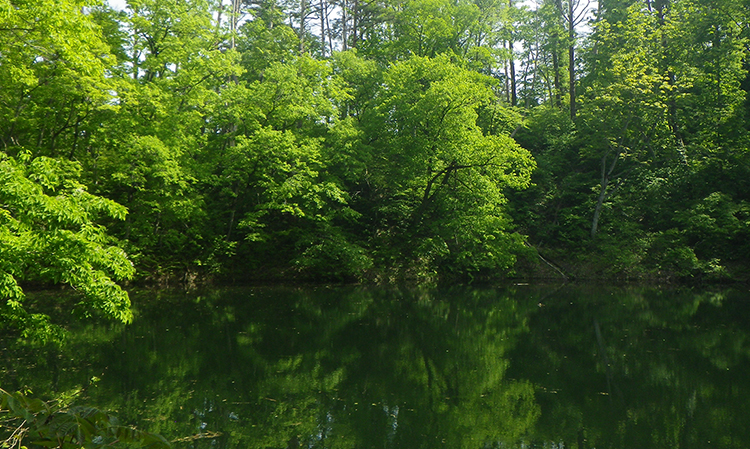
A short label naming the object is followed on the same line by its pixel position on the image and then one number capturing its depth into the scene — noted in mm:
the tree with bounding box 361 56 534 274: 25359
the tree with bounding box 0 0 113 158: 10508
